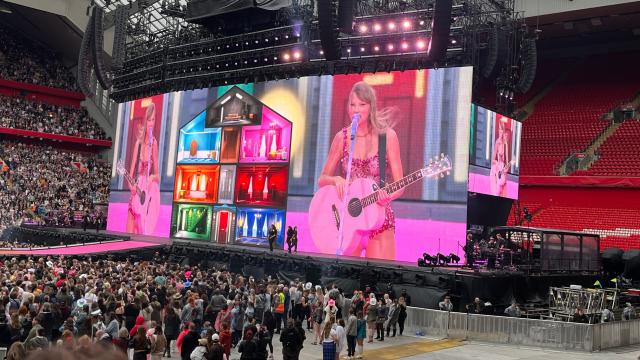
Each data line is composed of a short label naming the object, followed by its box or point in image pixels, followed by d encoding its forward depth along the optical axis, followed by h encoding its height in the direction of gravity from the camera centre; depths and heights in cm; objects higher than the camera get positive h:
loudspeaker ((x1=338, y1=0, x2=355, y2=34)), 2208 +790
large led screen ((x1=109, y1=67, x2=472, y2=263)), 2708 +334
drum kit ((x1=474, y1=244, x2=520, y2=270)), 2327 -66
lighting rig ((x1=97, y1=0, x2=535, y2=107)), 2603 +927
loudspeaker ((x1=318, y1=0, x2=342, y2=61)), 2277 +781
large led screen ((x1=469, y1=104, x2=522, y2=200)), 2733 +415
